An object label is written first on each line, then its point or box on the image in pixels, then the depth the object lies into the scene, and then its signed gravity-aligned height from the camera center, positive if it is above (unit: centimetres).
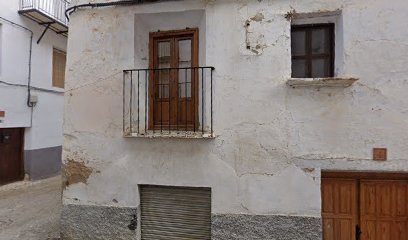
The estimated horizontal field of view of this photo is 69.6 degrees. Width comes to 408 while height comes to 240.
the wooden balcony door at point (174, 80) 464 +73
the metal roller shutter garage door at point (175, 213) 446 -136
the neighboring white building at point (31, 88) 861 +119
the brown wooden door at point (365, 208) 396 -111
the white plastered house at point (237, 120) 393 +8
